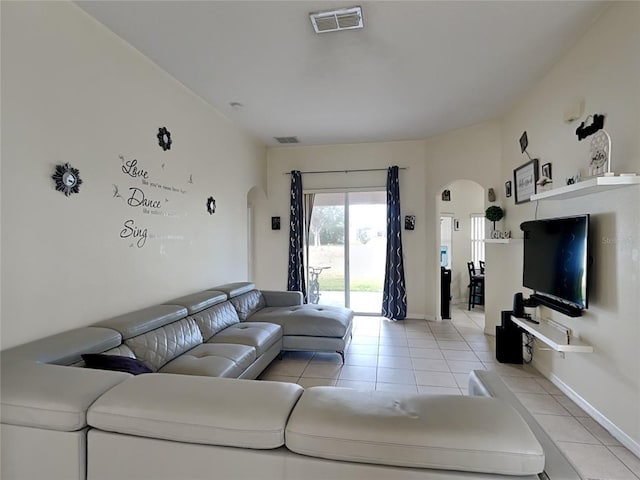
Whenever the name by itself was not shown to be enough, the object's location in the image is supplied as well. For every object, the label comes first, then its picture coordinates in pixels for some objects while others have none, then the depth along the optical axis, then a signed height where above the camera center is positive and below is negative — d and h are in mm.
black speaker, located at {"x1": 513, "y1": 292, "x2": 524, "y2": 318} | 3445 -669
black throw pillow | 1823 -676
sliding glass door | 5949 -146
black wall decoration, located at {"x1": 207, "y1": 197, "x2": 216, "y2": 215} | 4109 +460
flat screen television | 2508 -180
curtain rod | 5793 +1272
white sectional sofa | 982 -612
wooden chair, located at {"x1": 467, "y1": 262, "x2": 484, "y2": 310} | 6565 -962
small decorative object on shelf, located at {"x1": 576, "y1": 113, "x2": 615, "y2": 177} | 2239 +667
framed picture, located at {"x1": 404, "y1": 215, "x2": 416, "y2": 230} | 5672 +340
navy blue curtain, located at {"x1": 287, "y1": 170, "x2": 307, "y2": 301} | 5914 +33
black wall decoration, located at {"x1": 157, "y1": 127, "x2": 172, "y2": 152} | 3188 +1016
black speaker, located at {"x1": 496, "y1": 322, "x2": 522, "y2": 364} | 3684 -1162
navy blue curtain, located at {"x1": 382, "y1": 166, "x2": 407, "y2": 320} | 5609 -242
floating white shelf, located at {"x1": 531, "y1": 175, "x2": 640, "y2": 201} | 2059 +377
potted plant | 4453 +388
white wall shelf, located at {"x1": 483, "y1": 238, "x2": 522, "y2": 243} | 4082 +24
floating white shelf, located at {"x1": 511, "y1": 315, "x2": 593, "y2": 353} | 2539 -799
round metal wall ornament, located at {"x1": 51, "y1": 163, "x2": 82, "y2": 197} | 2150 +421
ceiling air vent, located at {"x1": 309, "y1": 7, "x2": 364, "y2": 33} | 2352 +1633
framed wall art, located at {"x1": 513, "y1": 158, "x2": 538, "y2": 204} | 3575 +711
